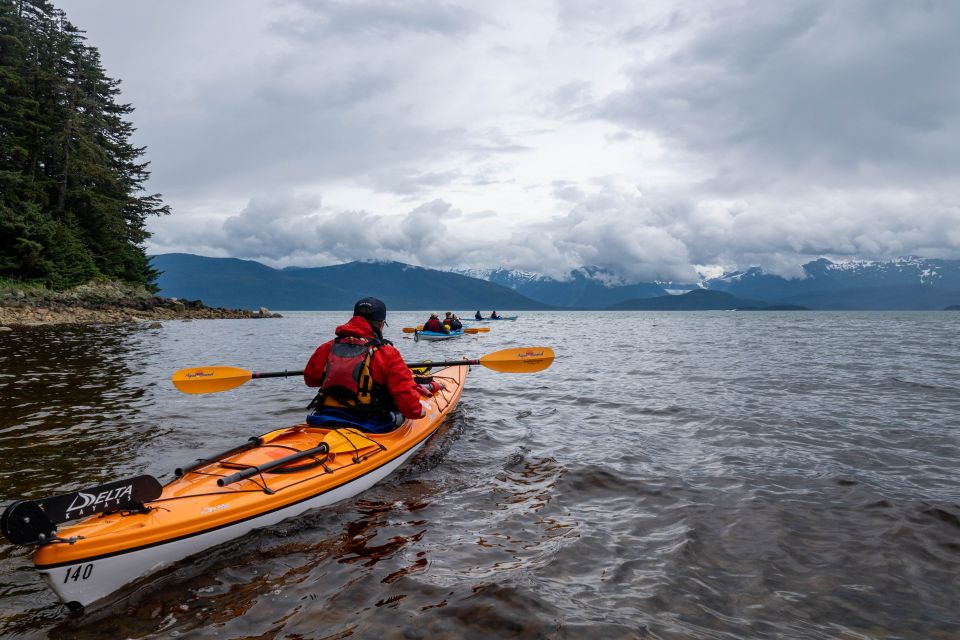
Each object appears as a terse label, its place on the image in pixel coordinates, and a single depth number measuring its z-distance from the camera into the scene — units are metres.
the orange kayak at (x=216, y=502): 3.73
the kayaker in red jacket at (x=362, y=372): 6.52
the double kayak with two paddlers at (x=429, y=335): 31.95
